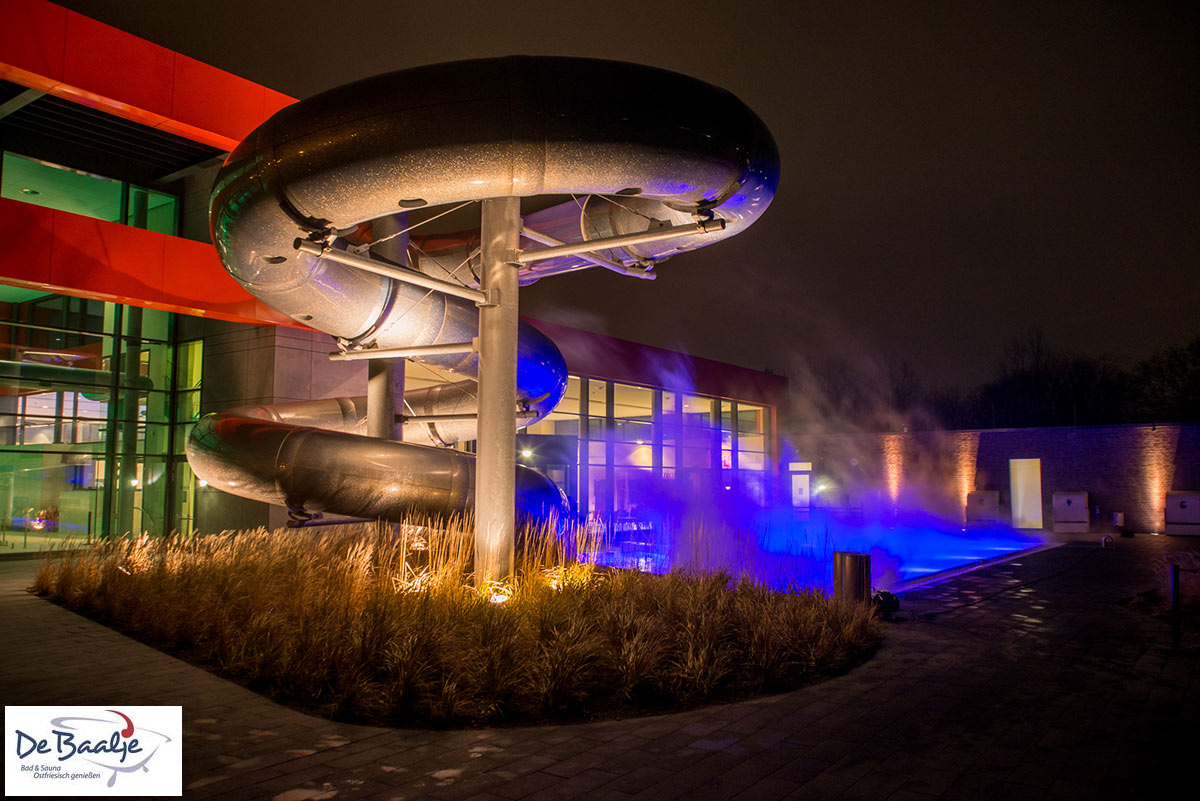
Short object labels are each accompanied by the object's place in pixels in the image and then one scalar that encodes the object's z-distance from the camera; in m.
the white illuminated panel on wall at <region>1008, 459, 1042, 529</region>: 26.61
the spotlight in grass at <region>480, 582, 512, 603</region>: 6.51
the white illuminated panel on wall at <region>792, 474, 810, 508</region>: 33.97
